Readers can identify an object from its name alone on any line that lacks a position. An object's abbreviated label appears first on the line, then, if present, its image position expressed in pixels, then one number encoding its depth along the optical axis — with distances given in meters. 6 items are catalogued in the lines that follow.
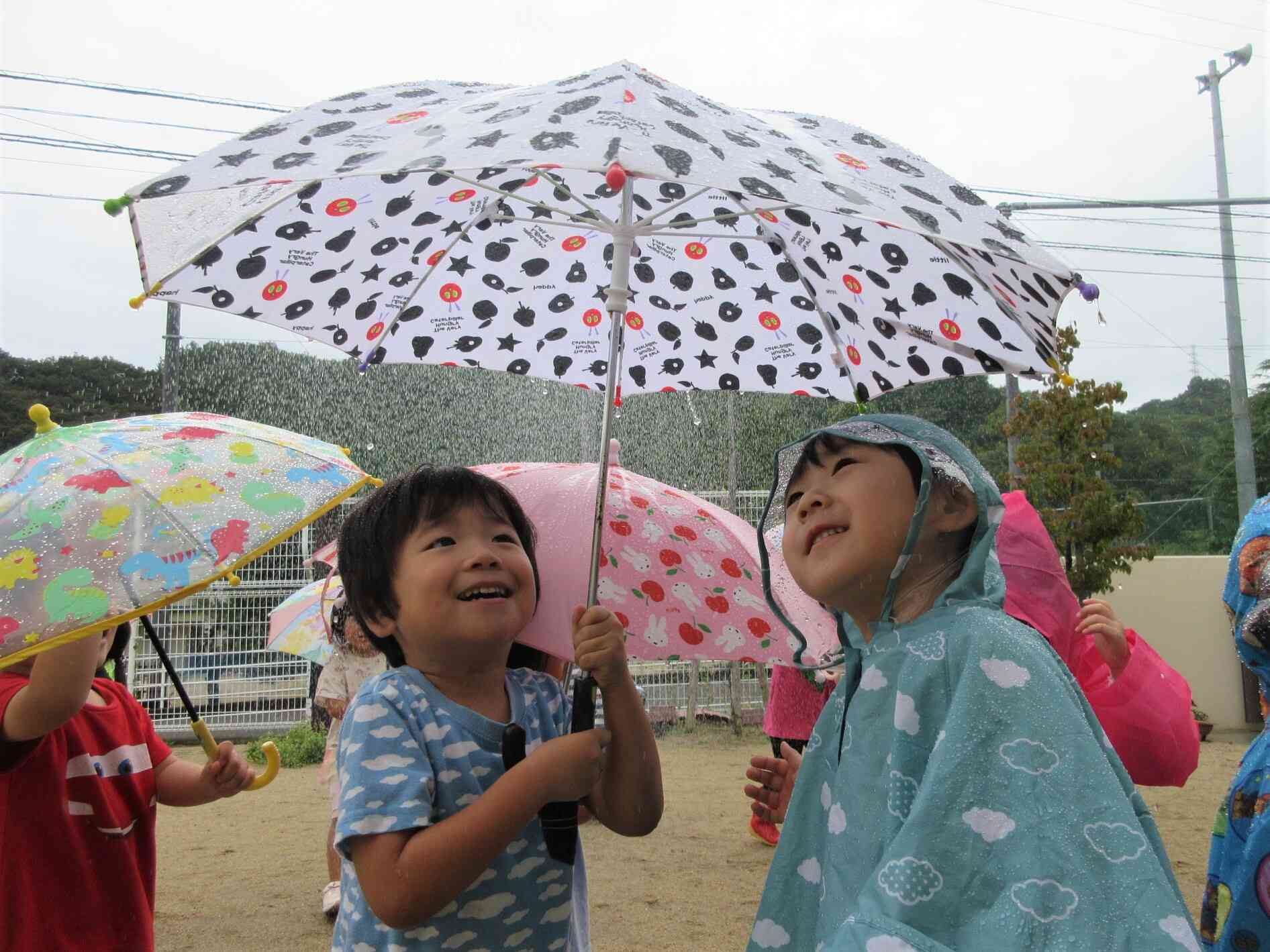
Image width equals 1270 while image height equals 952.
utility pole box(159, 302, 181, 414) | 10.36
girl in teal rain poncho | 1.19
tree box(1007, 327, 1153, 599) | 10.21
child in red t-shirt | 1.95
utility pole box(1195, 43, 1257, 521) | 14.23
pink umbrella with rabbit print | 2.56
